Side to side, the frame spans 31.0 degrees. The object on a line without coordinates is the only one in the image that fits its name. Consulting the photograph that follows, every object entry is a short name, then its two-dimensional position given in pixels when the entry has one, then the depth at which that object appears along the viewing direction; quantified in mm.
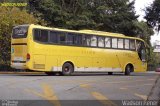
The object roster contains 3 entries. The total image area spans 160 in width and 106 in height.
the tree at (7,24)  24768
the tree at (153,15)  20567
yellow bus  18643
